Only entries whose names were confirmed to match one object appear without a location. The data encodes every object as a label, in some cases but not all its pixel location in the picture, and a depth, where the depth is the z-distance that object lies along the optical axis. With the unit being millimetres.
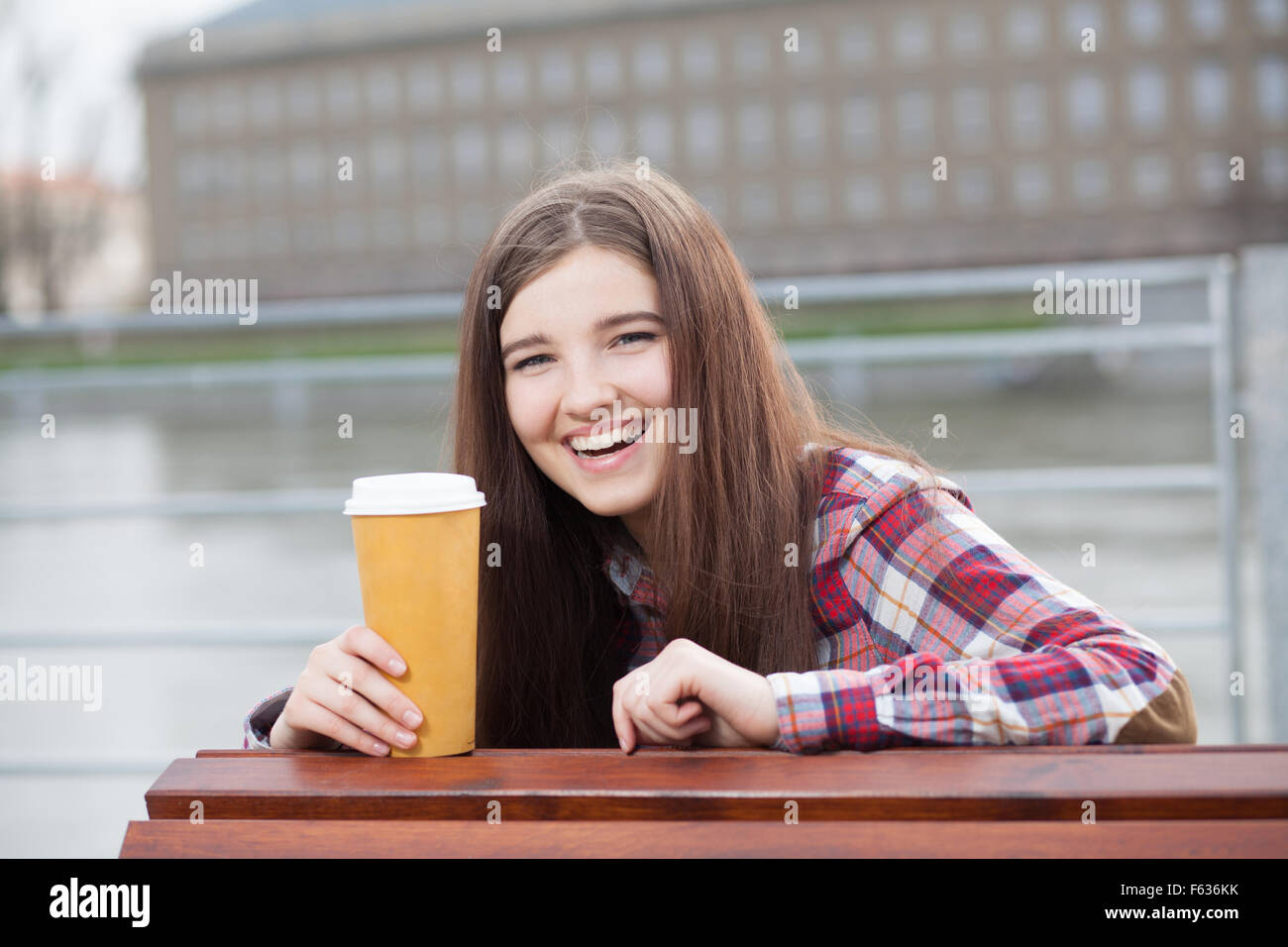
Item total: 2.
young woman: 1176
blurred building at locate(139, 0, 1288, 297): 31422
